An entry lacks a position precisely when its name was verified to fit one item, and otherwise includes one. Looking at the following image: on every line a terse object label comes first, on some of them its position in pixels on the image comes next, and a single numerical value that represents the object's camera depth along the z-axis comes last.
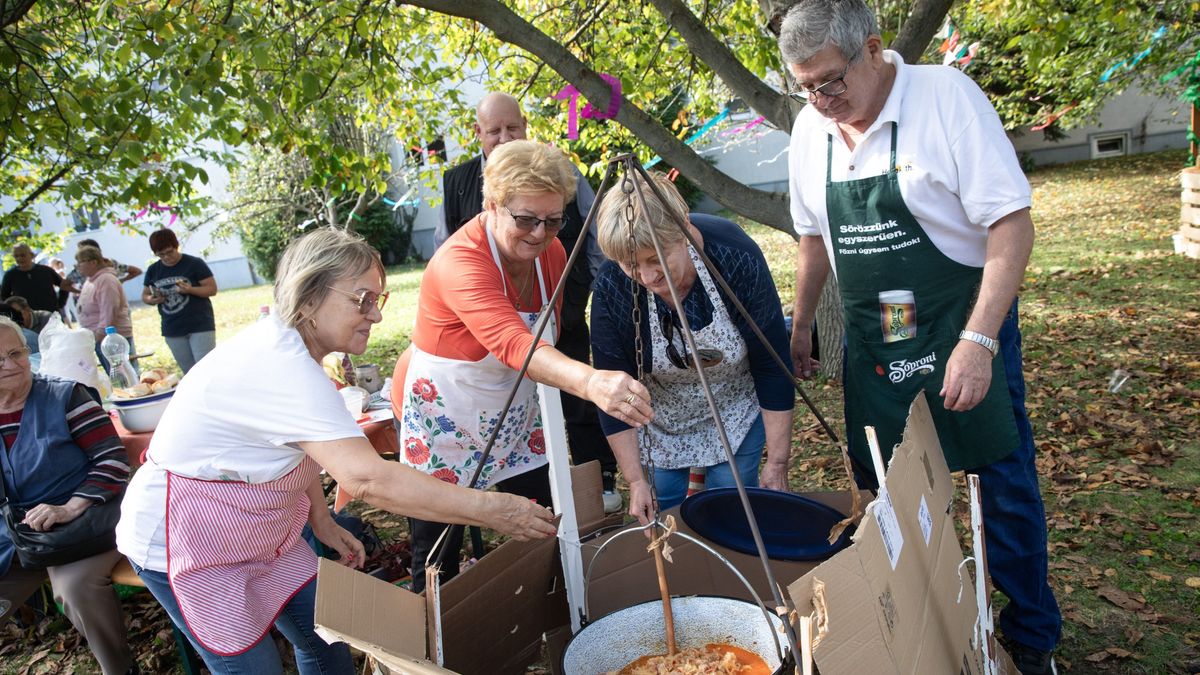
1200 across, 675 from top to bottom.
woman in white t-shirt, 1.65
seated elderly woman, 2.84
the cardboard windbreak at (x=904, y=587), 1.06
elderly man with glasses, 1.83
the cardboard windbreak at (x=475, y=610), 1.24
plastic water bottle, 4.07
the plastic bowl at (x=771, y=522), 1.92
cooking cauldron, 1.69
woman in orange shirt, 2.09
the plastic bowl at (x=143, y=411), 3.48
